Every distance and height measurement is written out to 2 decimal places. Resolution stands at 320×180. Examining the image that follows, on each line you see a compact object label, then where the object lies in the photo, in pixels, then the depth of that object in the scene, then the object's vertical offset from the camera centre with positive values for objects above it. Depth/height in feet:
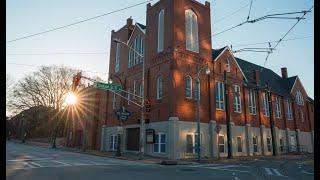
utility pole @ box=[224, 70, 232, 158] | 71.06 -0.54
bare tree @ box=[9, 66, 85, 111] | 145.48 +27.26
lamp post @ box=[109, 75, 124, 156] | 75.49 -5.45
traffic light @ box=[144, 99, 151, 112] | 66.80 +7.72
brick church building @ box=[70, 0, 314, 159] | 73.60 +15.53
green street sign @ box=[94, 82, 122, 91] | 61.14 +12.64
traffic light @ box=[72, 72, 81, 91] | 52.49 +11.92
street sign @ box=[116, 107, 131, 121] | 74.46 +6.02
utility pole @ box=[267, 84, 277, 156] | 87.83 -2.61
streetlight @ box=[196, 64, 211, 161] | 64.78 +3.42
